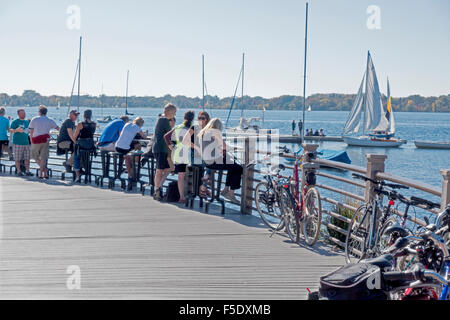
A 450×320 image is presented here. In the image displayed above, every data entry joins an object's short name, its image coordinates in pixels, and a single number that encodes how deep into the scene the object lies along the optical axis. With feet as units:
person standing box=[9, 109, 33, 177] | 46.85
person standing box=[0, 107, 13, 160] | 49.44
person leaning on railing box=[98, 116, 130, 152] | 41.52
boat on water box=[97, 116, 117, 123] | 385.74
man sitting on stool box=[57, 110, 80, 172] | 42.65
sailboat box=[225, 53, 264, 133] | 225.70
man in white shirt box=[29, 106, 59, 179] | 44.68
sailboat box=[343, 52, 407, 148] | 202.18
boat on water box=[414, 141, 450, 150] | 233.96
